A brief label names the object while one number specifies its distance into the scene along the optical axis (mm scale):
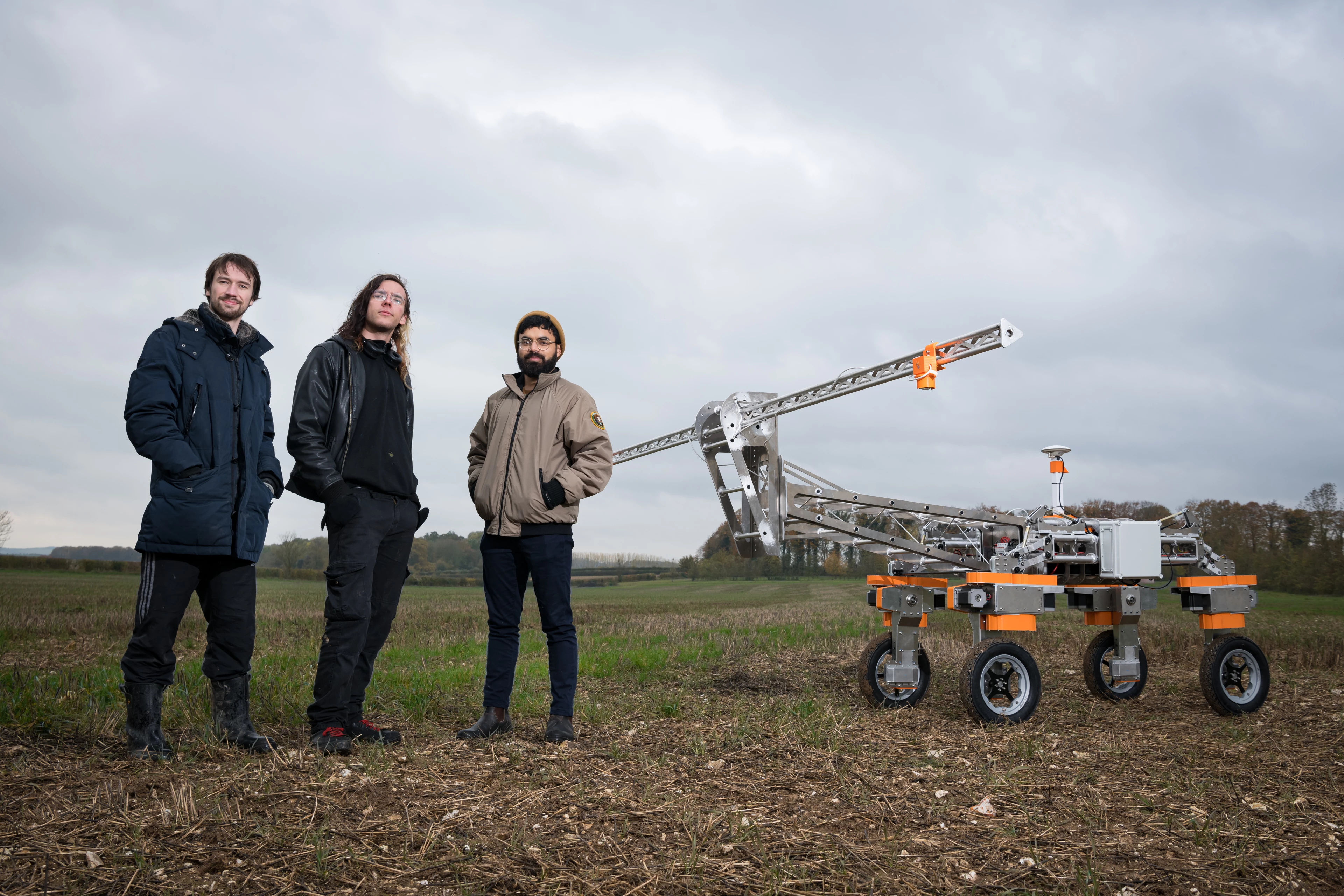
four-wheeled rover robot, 7035
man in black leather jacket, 4406
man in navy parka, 4176
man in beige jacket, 4898
